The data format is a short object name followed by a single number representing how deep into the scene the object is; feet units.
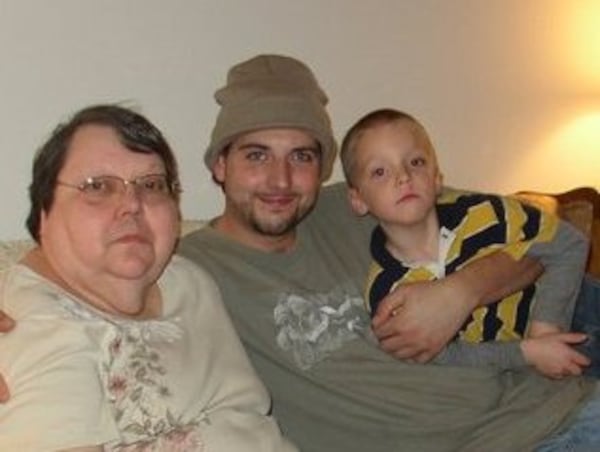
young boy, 5.37
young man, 5.08
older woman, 3.48
